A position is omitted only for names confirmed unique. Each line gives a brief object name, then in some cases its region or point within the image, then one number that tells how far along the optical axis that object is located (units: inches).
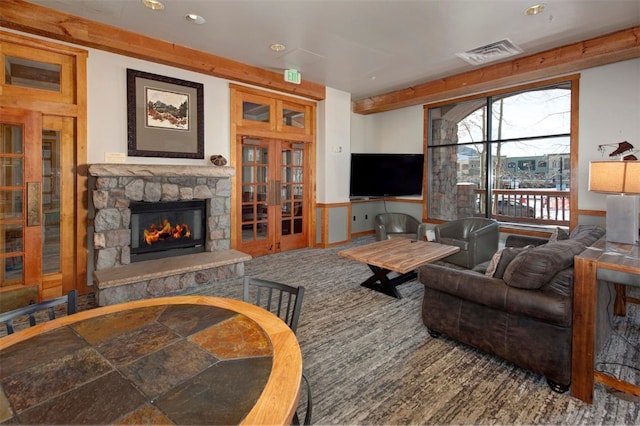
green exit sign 192.7
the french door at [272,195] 206.2
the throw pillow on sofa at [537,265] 78.2
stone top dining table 34.0
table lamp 96.3
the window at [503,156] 189.9
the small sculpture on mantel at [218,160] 178.7
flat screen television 241.1
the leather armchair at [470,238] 170.6
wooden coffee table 126.2
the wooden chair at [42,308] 52.9
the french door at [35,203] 126.6
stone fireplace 137.4
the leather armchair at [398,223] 227.0
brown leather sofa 76.2
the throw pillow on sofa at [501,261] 90.7
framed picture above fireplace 155.7
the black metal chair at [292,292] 52.7
